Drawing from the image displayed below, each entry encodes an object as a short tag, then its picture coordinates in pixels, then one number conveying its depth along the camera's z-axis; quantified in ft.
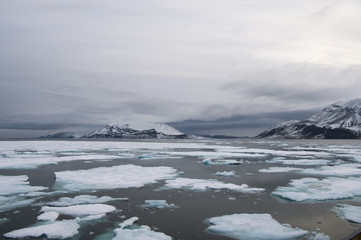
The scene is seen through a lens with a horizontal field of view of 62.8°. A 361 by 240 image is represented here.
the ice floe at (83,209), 25.12
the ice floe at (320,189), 31.94
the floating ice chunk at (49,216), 23.67
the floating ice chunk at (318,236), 20.44
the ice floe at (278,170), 54.39
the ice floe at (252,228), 20.62
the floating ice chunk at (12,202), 27.30
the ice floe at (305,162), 68.44
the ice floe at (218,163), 66.93
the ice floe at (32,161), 57.88
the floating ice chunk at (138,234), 19.88
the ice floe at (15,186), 33.70
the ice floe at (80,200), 28.49
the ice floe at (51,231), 20.16
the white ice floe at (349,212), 24.73
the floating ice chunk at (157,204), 28.51
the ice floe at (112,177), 38.11
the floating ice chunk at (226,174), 48.91
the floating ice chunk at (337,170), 49.26
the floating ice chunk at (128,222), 22.45
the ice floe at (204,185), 36.80
